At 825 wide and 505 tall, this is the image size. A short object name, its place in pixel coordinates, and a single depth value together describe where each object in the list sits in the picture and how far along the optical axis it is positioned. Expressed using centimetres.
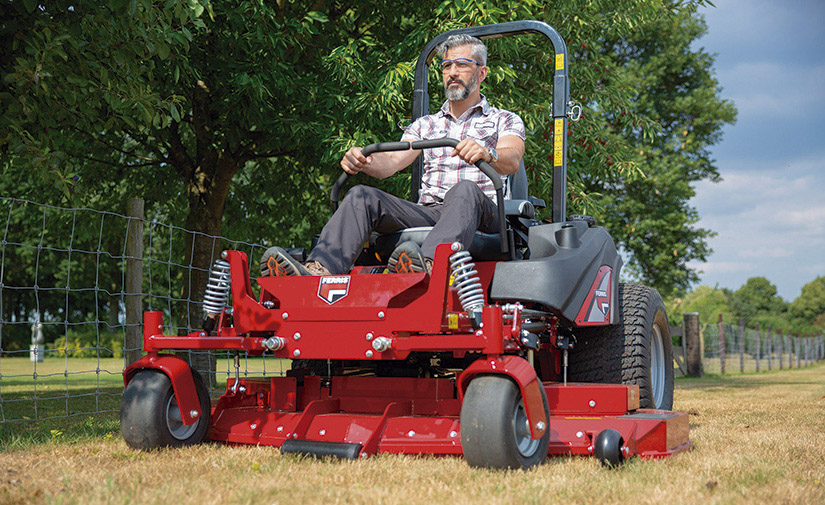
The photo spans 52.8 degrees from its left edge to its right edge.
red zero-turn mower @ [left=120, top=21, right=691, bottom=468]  352
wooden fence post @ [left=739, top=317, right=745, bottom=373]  2059
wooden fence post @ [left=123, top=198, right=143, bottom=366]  700
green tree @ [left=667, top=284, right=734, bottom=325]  6581
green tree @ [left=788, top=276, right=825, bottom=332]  8662
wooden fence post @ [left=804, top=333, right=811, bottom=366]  3231
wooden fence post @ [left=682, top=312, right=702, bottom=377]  1638
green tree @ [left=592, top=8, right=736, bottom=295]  1934
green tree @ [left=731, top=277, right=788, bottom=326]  9562
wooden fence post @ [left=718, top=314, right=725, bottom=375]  1911
